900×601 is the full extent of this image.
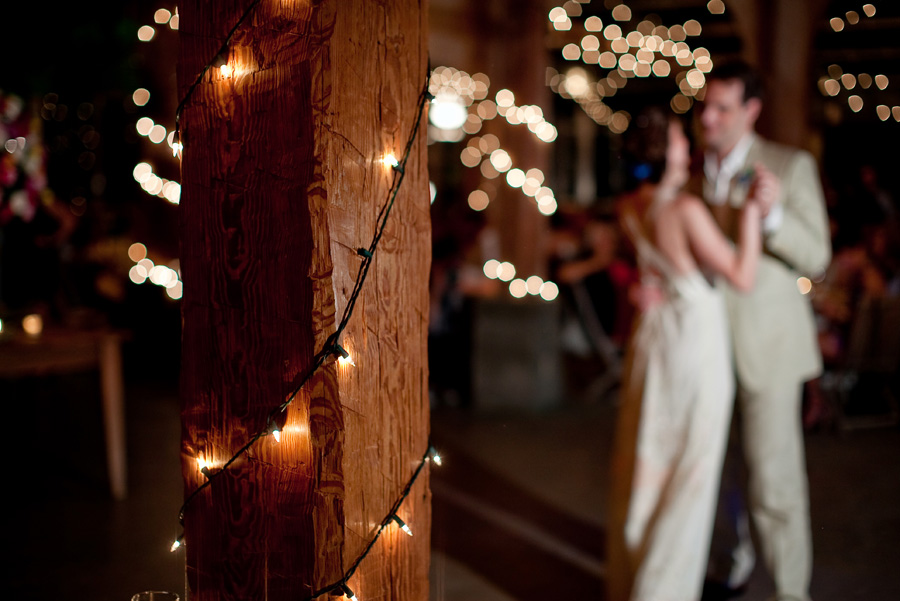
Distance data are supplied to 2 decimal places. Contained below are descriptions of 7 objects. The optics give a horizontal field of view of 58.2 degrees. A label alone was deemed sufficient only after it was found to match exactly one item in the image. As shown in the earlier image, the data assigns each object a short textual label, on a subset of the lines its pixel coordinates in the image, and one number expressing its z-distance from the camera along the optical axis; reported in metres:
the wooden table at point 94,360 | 3.69
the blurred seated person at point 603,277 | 6.38
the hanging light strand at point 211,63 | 1.65
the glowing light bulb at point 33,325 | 3.87
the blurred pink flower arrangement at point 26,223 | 3.58
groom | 2.61
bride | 2.59
